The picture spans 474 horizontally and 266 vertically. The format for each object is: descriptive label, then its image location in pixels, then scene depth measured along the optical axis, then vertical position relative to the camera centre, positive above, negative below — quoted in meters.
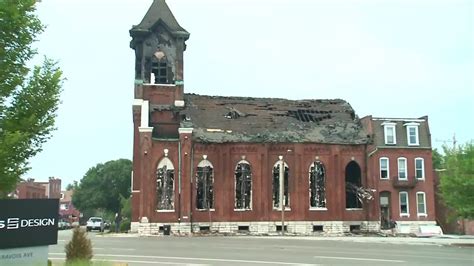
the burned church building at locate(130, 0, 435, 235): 45.31 +4.18
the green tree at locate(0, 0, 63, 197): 11.37 +2.59
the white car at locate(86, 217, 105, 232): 58.56 -1.62
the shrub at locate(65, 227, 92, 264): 13.67 -0.98
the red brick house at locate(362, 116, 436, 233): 49.84 +3.41
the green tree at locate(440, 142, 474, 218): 36.31 +1.82
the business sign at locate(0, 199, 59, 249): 11.17 -0.28
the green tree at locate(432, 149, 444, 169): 68.54 +6.54
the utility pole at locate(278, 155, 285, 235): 45.45 +1.72
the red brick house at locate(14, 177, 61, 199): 83.76 +3.71
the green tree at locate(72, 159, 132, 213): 94.94 +3.92
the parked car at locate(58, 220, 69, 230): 71.11 -2.16
